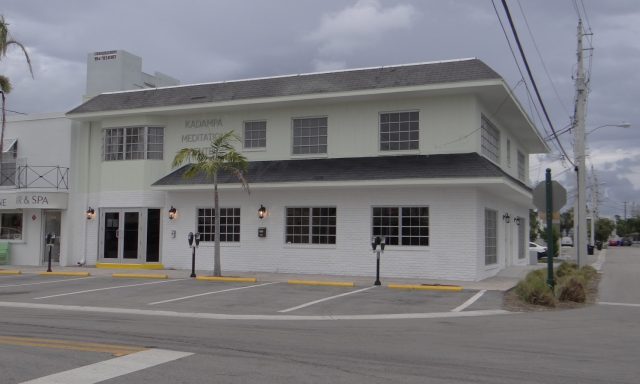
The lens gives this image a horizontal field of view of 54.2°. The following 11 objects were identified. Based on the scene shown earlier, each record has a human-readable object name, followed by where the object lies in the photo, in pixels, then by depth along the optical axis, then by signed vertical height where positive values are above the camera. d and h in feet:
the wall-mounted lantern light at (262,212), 70.54 +1.79
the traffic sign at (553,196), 50.24 +2.79
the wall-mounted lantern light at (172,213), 74.84 +1.68
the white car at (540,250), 139.91 -4.36
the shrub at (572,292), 48.60 -4.78
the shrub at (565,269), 66.92 -4.37
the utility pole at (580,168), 84.38 +8.74
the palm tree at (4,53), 79.10 +22.06
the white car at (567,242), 255.62 -4.82
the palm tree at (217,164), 64.08 +6.64
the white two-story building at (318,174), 63.87 +5.92
